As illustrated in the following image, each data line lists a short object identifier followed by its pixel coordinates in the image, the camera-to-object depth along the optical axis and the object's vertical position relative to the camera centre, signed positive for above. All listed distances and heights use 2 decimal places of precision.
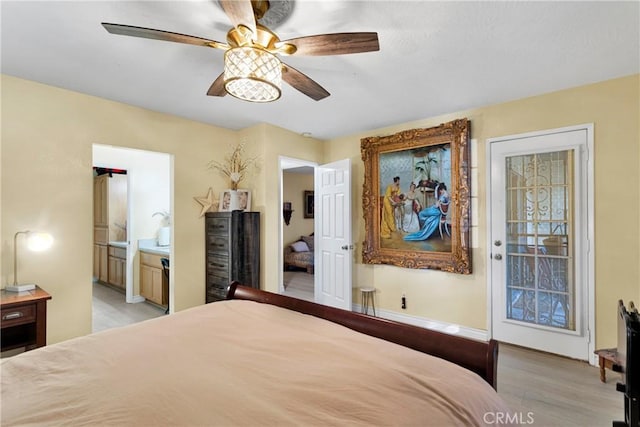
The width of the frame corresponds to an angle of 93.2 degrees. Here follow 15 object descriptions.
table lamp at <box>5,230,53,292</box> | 2.36 -0.24
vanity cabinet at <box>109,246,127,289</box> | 4.93 -0.88
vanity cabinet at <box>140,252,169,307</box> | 4.14 -0.94
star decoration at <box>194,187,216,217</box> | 3.71 +0.15
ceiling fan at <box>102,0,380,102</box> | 1.47 +0.87
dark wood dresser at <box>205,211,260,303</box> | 3.46 -0.43
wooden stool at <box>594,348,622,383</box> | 2.27 -1.11
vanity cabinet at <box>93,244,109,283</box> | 5.46 -0.91
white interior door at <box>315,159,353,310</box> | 3.91 -0.28
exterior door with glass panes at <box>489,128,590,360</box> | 2.72 -0.27
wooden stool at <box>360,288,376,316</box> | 4.04 -1.16
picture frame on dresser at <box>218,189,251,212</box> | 3.69 +0.17
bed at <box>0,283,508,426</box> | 0.88 -0.58
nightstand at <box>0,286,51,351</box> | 2.13 -0.76
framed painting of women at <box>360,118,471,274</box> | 3.29 +0.18
